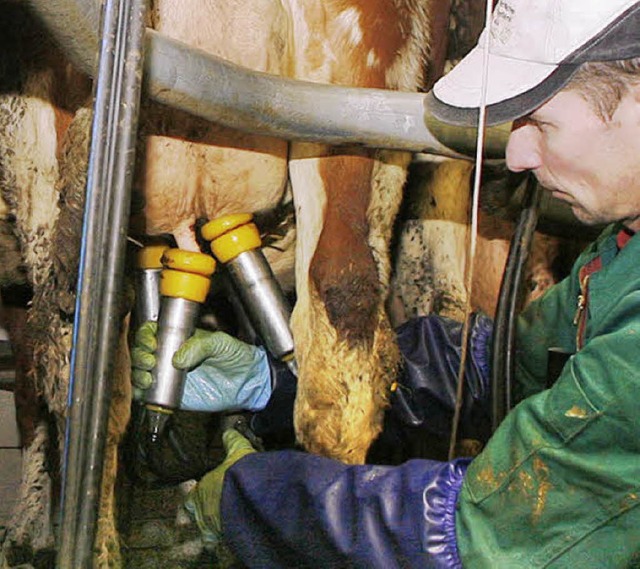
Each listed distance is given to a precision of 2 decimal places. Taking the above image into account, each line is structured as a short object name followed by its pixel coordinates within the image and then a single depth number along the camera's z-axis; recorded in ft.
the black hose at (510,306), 5.42
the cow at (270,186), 5.71
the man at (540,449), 3.41
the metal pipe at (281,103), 4.40
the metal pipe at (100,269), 3.38
